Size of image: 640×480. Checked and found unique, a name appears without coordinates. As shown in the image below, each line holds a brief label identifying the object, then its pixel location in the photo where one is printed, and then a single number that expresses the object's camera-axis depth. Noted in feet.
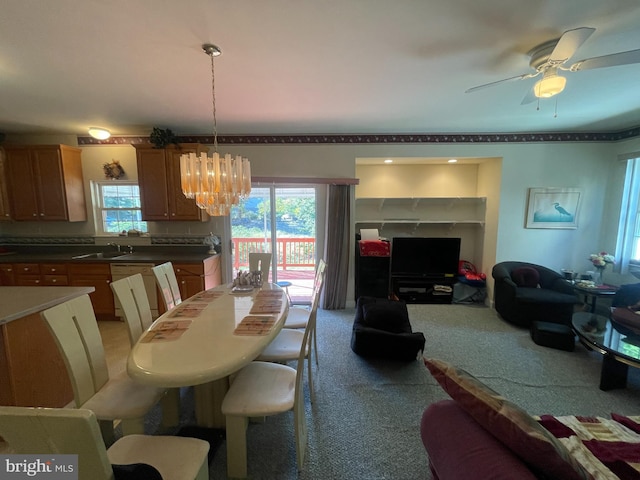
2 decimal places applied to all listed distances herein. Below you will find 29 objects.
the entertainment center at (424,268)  13.44
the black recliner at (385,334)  7.68
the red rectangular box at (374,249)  12.65
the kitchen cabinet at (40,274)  11.27
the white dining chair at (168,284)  7.56
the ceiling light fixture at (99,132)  10.95
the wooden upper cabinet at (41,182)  11.64
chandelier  6.15
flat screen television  13.46
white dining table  4.04
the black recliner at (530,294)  10.52
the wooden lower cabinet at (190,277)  11.31
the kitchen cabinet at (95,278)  11.28
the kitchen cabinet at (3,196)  11.62
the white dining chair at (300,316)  7.32
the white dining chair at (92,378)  4.53
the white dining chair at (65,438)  2.17
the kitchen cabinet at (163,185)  11.66
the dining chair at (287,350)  6.45
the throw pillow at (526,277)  11.84
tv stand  13.44
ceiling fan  4.65
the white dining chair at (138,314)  5.94
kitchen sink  11.84
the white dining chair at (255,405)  4.70
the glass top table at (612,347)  6.64
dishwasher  11.19
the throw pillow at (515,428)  2.63
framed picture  12.39
